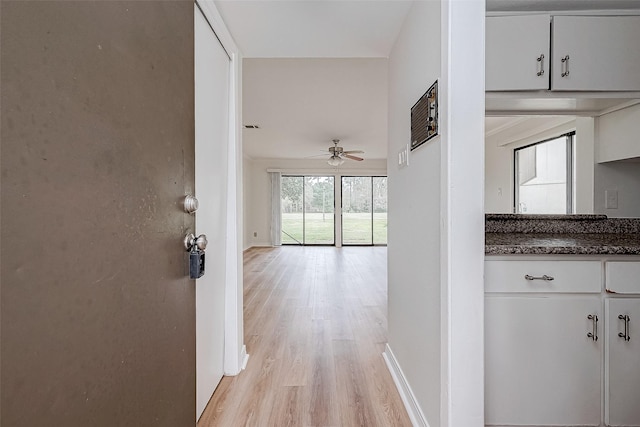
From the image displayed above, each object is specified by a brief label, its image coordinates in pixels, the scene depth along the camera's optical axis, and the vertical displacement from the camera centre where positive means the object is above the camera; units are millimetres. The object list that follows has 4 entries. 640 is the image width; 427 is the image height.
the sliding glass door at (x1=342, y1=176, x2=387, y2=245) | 8797 +170
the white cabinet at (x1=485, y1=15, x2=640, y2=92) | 1723 +850
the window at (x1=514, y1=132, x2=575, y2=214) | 2141 +241
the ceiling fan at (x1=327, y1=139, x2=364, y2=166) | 6219 +1101
